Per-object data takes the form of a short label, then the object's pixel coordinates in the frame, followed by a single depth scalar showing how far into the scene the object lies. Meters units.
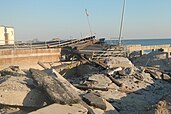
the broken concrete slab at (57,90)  6.84
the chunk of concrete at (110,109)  7.97
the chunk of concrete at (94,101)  7.79
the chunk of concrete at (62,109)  6.16
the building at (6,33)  23.04
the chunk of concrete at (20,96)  6.86
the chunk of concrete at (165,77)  14.92
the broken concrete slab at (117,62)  15.51
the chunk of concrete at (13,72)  9.45
